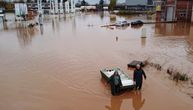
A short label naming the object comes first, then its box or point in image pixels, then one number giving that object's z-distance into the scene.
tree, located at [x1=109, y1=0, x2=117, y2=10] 89.91
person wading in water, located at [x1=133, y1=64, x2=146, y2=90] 10.67
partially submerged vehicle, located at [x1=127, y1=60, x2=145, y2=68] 14.93
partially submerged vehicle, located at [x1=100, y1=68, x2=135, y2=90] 10.87
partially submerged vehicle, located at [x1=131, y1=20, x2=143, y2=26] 40.64
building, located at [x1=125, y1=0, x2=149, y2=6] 85.64
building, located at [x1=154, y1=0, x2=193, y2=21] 42.09
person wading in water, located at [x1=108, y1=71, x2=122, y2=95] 10.36
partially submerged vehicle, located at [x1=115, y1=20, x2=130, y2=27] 39.08
